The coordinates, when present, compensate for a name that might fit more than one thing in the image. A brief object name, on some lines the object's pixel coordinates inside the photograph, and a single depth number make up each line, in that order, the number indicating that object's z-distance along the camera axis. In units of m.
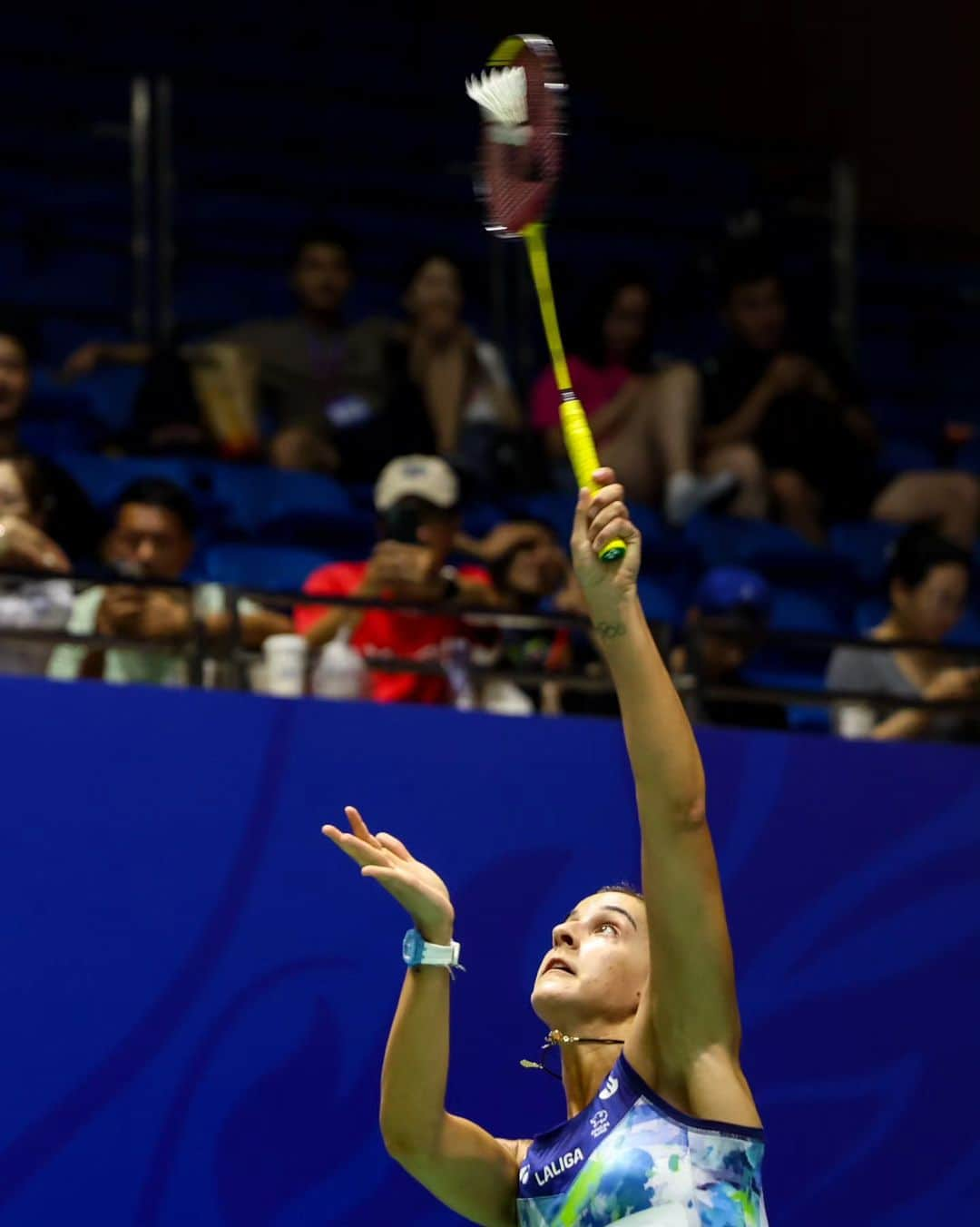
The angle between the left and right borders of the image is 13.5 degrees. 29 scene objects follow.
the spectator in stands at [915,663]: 9.46
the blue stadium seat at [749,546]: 11.50
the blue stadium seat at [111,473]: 10.37
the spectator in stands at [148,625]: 8.18
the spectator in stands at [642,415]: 12.09
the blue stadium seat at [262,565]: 9.98
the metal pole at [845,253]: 15.23
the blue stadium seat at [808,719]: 9.35
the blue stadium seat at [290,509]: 10.57
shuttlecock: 5.59
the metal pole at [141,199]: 13.34
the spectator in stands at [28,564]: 7.98
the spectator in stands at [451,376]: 11.95
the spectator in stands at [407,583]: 8.76
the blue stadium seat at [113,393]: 11.62
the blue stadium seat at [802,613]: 11.32
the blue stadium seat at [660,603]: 10.71
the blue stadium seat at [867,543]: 12.32
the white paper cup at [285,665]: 8.45
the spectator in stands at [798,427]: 12.61
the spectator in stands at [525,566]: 9.91
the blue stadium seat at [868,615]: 11.35
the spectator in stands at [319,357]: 11.71
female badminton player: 4.84
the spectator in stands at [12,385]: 9.93
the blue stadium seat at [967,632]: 11.61
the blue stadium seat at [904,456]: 13.81
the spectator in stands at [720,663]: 9.07
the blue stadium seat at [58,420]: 11.43
